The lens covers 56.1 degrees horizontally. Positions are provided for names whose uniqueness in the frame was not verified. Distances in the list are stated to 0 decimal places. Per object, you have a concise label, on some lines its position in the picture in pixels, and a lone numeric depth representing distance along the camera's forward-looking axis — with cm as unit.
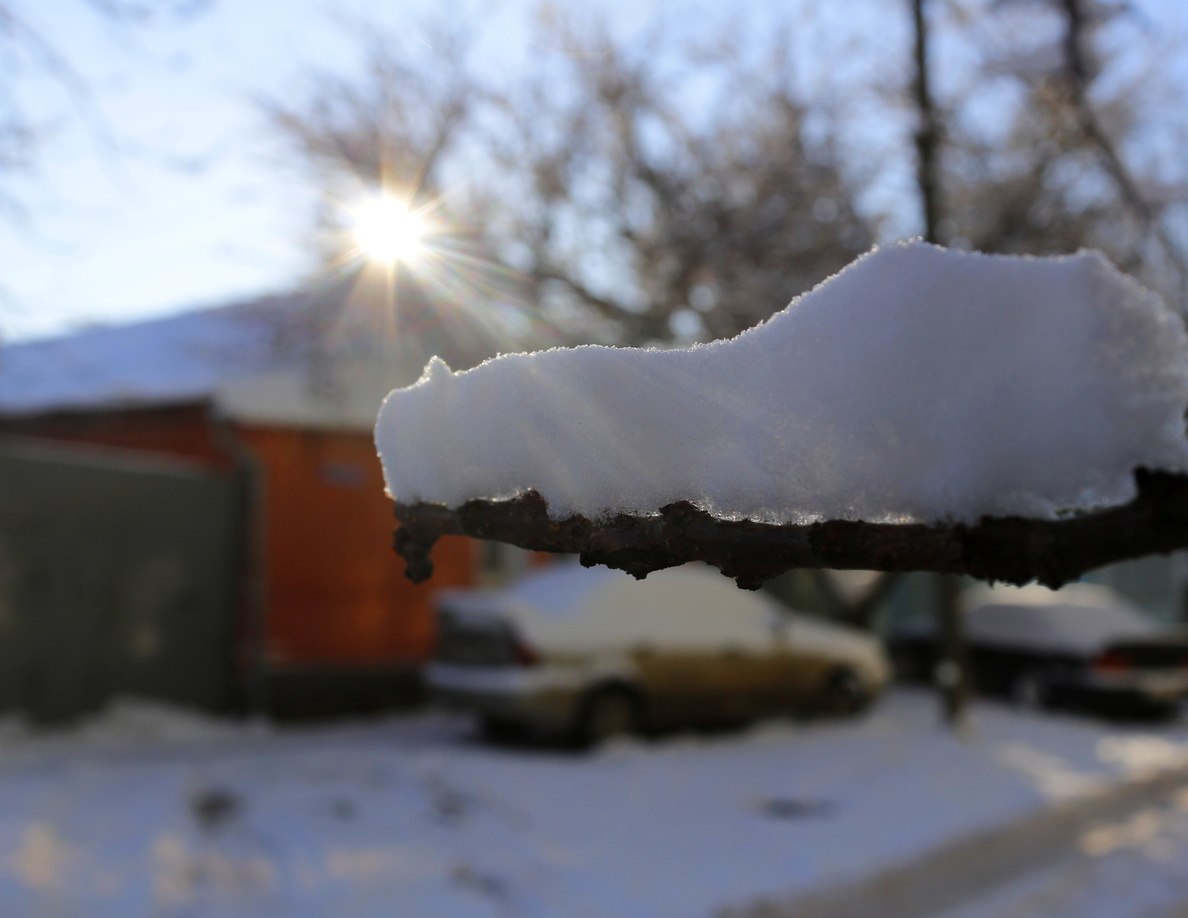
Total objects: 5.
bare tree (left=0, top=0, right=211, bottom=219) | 555
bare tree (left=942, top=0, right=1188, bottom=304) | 926
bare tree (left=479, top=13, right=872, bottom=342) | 995
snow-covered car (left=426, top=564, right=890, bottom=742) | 903
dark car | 1226
